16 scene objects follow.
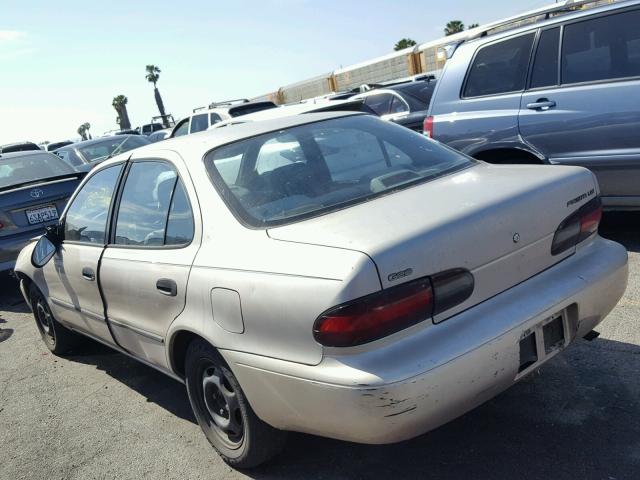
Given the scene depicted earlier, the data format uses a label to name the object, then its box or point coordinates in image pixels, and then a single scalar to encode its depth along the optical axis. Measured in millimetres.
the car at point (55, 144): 32281
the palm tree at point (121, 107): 77481
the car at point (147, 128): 32281
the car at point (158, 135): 20000
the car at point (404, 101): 10570
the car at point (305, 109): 5953
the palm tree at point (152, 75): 77838
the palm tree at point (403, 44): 50062
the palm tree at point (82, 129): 84925
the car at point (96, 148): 12836
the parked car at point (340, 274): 2291
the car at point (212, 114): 13688
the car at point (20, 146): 20406
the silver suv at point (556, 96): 4891
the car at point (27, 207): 7078
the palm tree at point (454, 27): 46700
